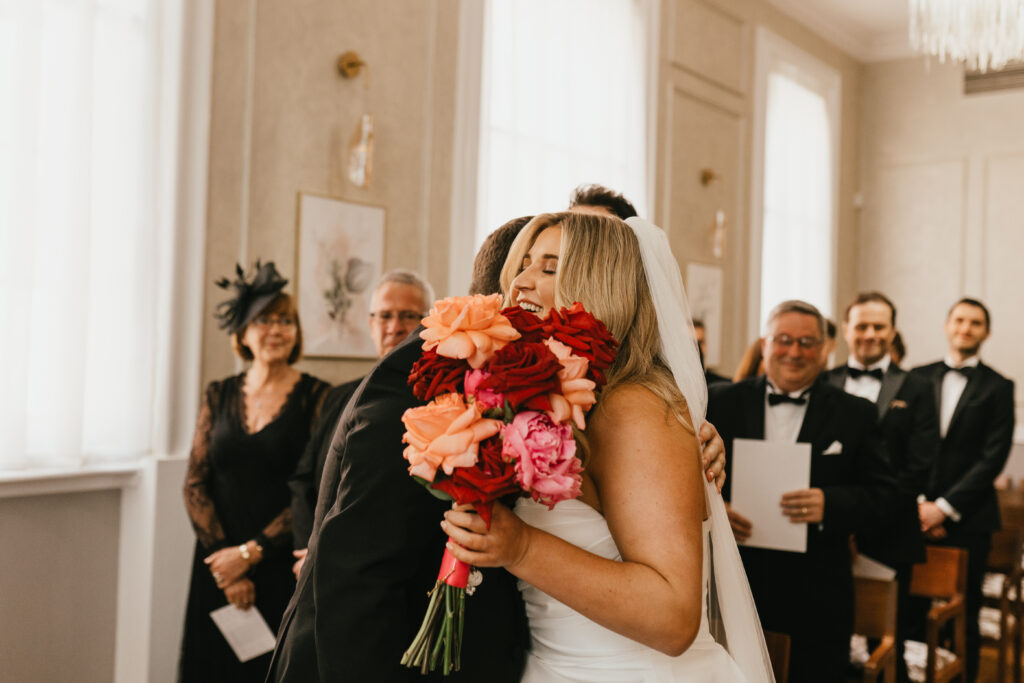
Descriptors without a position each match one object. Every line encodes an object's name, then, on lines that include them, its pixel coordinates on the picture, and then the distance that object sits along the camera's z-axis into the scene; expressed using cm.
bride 166
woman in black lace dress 359
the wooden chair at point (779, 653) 273
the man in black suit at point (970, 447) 550
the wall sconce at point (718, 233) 809
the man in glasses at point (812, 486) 334
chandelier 538
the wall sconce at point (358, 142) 483
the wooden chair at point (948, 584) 403
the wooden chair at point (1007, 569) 454
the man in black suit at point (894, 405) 408
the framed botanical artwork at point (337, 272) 468
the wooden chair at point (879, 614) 344
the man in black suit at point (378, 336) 338
